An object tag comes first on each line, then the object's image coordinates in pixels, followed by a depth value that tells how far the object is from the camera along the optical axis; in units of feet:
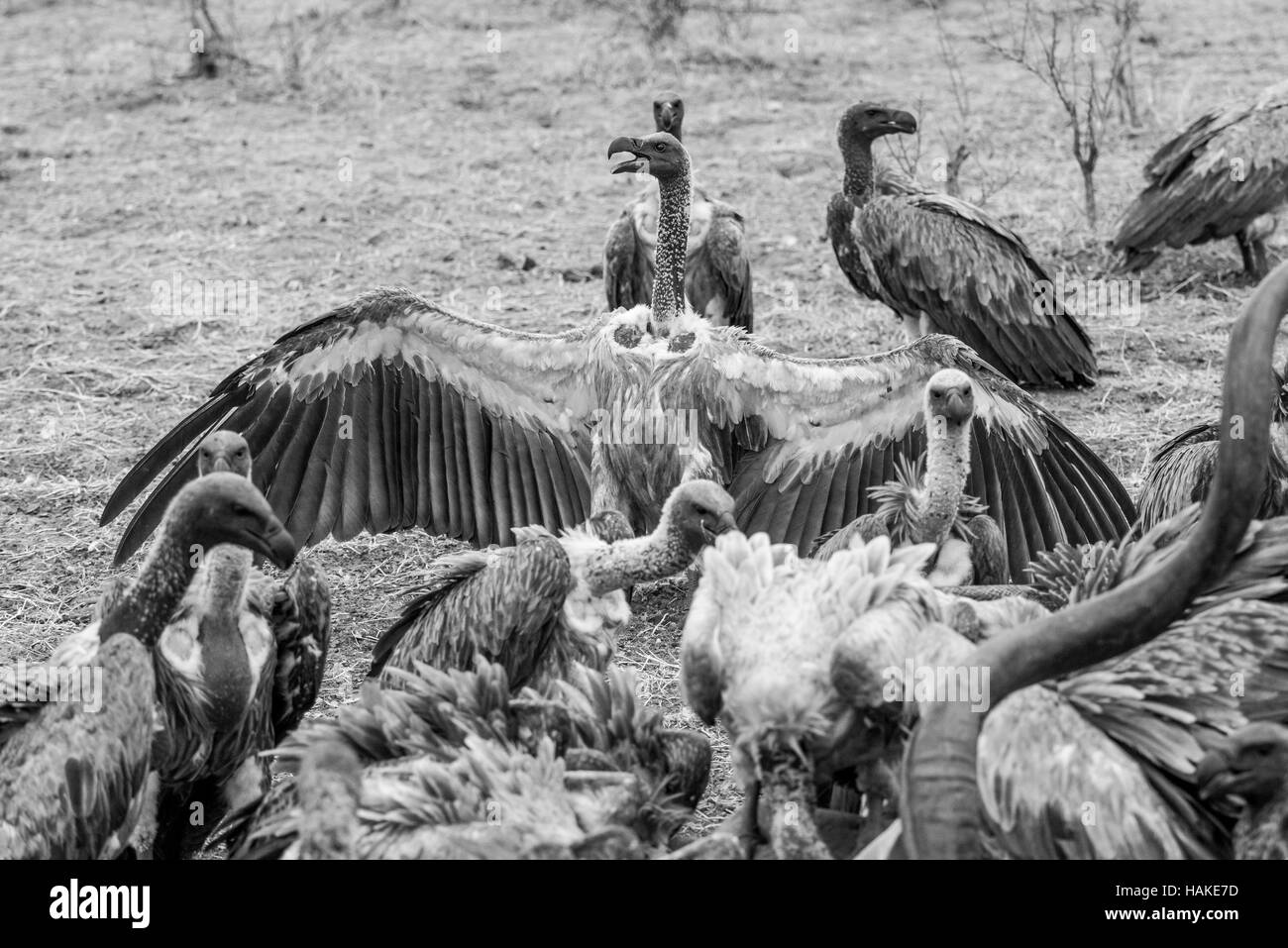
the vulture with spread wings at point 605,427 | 36.24
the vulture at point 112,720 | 21.98
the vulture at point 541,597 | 27.78
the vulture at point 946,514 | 31.71
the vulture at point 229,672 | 25.61
